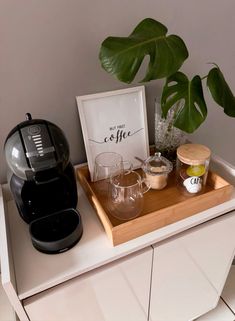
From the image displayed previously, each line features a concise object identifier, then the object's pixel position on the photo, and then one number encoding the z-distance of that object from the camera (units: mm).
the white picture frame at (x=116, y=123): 939
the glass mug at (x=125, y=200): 860
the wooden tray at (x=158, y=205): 772
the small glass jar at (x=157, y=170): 917
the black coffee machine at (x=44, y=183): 684
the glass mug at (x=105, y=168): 958
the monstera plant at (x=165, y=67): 696
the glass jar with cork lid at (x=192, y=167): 890
